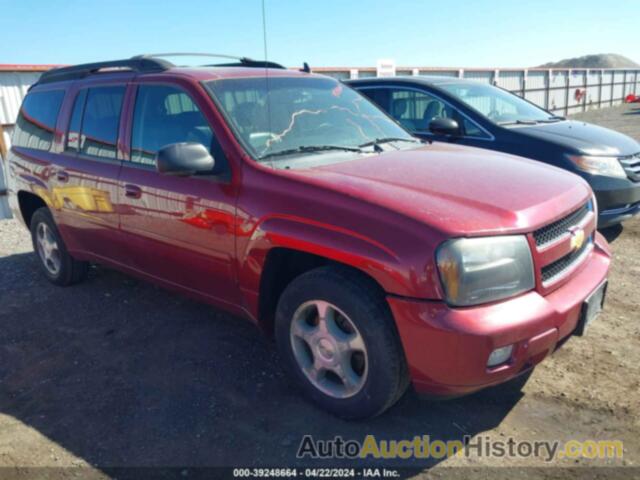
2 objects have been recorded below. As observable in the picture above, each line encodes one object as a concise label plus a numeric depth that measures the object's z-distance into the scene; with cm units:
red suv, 242
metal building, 812
